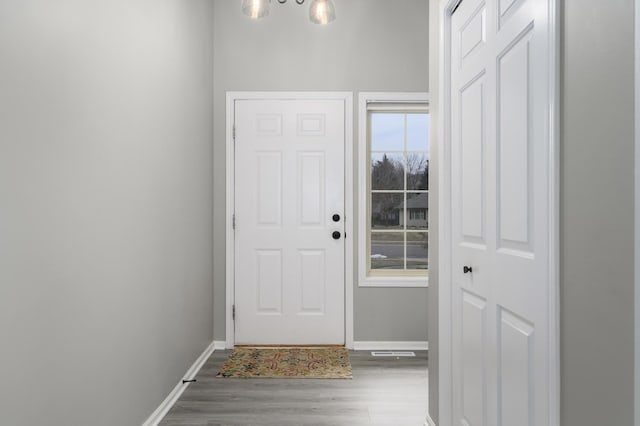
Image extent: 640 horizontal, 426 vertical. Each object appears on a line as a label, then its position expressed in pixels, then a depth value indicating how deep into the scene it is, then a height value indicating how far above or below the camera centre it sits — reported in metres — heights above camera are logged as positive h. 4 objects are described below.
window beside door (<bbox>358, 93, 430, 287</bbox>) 3.71 +0.15
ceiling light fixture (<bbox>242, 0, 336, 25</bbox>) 2.72 +1.25
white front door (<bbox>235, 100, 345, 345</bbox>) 3.64 -0.13
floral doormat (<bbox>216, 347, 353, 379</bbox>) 3.01 -1.17
